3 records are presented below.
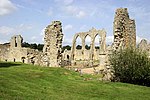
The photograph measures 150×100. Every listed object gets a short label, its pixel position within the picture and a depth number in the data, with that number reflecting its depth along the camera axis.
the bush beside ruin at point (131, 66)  12.75
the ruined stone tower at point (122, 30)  14.87
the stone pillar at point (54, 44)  17.97
